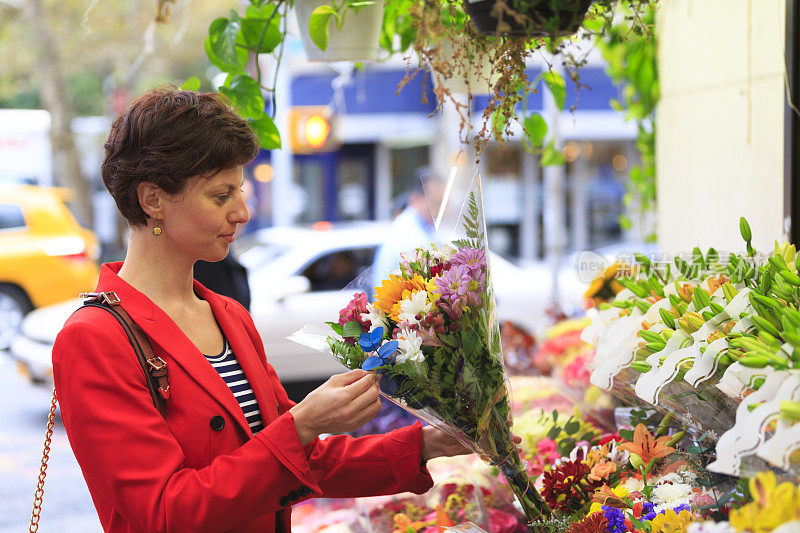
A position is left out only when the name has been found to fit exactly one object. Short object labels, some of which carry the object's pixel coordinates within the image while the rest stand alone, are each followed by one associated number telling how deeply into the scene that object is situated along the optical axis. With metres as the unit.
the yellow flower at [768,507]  1.16
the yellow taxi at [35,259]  10.39
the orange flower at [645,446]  1.92
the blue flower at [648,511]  1.69
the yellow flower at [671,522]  1.59
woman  1.54
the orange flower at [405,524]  2.52
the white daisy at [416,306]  1.63
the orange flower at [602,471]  1.98
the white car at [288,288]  6.98
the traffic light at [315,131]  9.03
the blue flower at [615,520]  1.69
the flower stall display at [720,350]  1.30
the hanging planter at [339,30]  2.40
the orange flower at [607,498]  1.81
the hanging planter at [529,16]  1.51
